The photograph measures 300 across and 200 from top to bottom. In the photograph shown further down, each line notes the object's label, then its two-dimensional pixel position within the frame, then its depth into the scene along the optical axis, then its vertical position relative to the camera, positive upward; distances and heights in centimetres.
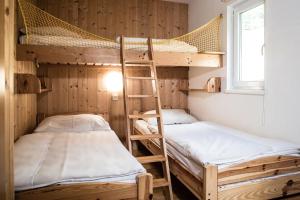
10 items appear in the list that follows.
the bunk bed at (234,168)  172 -59
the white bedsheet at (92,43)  251 +56
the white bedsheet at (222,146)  178 -46
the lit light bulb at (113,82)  371 +17
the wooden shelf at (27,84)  236 +9
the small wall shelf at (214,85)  319 +11
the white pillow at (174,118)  334 -37
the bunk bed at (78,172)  142 -51
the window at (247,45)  268 +58
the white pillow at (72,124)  291 -39
